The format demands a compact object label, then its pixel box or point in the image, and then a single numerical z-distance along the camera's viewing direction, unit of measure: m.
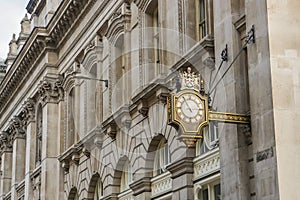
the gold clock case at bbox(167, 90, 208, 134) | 19.30
